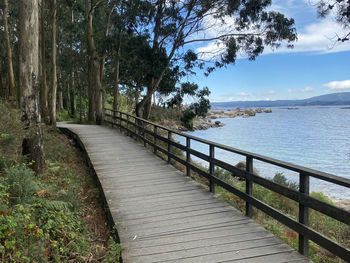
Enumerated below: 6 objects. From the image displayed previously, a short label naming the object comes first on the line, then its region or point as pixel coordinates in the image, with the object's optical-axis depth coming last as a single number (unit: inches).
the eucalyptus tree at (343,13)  271.3
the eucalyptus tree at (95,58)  766.5
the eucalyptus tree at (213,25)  701.9
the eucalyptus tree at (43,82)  644.1
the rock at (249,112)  4439.0
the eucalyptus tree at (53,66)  634.8
